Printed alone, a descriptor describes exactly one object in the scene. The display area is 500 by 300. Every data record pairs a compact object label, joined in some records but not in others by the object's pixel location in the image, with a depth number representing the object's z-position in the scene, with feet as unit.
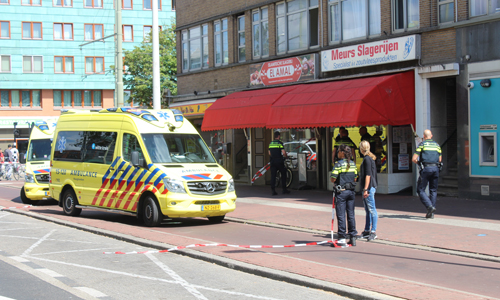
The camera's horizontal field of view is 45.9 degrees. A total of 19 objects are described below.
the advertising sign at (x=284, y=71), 65.51
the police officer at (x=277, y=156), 59.16
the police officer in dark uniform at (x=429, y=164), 40.37
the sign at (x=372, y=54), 53.93
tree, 146.72
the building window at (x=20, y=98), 181.68
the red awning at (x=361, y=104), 52.44
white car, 66.64
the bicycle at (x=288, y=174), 67.67
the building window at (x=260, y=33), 73.92
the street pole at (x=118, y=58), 67.46
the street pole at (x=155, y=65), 61.26
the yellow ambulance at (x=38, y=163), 56.70
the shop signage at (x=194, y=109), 82.23
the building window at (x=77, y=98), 188.01
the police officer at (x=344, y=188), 30.76
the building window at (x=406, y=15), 54.95
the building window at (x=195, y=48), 84.94
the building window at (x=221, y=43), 80.59
